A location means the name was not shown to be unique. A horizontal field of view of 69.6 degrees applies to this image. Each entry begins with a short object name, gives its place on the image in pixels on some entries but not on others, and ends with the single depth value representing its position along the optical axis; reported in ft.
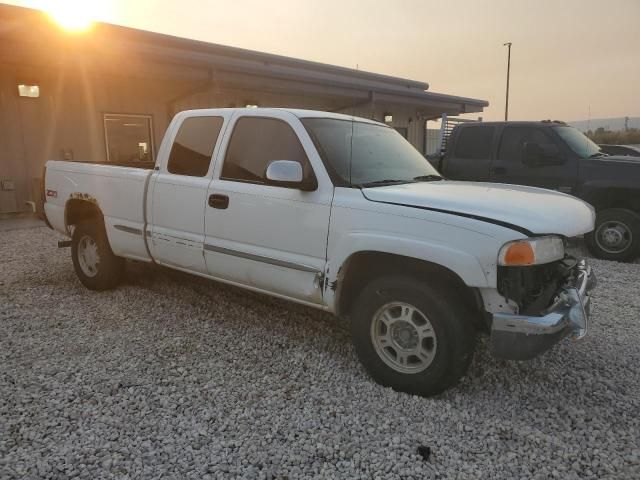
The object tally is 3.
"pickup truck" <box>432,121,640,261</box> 21.56
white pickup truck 8.66
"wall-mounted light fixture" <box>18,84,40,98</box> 30.91
